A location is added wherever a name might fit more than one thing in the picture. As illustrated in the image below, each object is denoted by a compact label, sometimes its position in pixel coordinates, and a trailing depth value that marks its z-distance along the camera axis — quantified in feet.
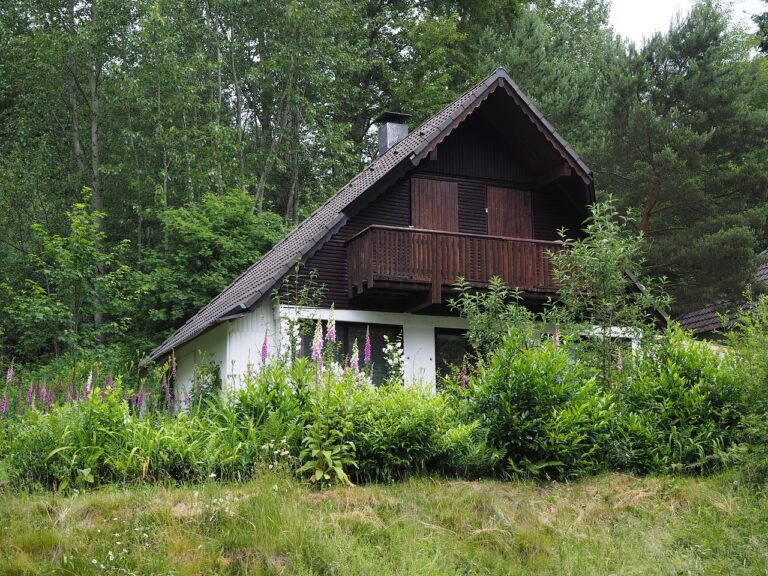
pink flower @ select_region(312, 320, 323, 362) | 31.32
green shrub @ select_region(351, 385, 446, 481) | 28.58
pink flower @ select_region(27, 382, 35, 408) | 33.00
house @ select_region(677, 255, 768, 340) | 75.87
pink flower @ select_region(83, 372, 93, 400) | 30.25
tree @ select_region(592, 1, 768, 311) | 76.79
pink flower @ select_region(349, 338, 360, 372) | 34.50
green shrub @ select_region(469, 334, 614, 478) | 30.53
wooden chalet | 54.08
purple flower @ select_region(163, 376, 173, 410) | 32.45
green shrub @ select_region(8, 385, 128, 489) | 26.37
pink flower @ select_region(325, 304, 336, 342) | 32.42
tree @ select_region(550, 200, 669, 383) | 35.96
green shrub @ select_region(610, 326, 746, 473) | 31.94
